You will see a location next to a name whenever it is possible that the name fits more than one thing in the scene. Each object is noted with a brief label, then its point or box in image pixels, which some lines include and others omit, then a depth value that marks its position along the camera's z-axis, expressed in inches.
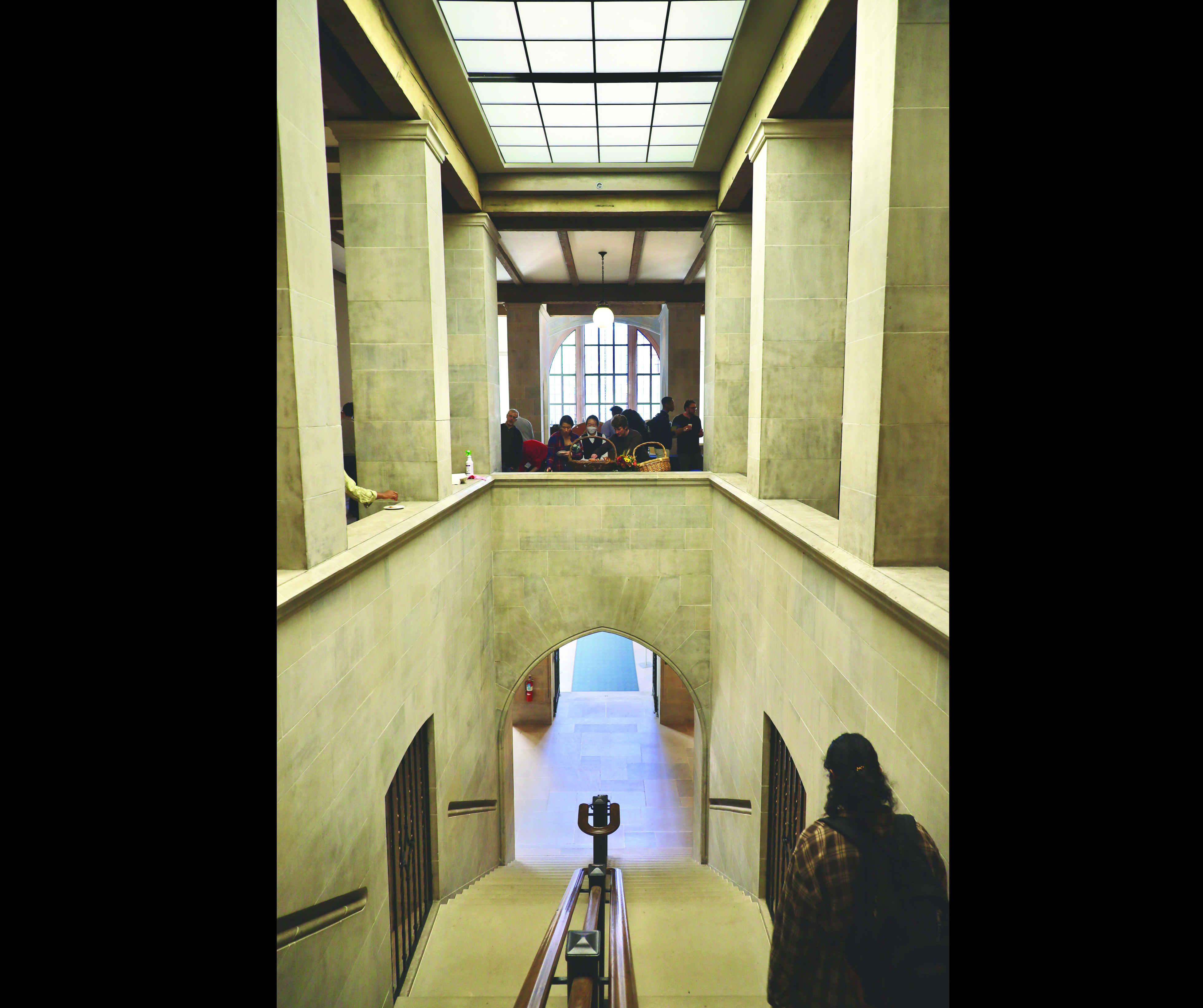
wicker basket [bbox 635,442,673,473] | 320.2
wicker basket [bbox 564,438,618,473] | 321.4
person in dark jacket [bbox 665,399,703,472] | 353.1
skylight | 178.5
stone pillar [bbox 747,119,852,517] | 221.5
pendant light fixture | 435.2
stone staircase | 163.9
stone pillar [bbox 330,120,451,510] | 213.2
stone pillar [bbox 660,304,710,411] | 568.1
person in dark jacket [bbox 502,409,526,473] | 355.6
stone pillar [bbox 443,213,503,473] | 313.4
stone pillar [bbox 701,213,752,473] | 316.5
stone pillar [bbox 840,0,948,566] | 119.5
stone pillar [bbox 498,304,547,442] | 557.6
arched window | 928.9
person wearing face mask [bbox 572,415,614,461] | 331.6
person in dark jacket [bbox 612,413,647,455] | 343.0
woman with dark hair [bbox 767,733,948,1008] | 87.9
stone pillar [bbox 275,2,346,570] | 119.3
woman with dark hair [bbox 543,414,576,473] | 344.8
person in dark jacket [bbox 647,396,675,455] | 354.9
